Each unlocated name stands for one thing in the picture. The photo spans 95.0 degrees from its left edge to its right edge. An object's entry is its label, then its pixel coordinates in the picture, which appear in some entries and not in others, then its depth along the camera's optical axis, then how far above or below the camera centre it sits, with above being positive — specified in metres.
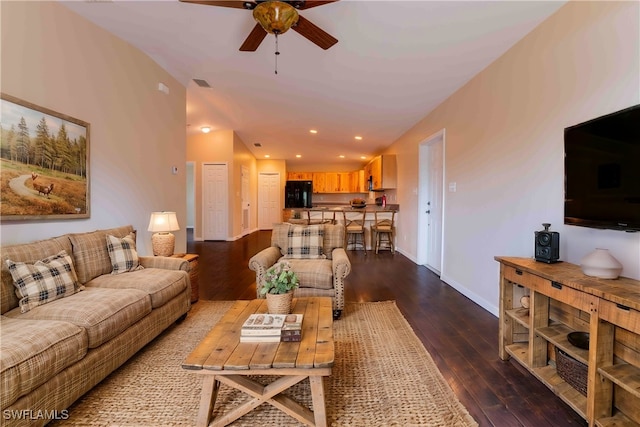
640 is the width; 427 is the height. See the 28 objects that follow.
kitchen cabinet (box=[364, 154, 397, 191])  6.50 +0.78
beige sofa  1.28 -0.67
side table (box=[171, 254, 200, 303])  3.07 -0.73
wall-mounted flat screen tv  1.44 +0.20
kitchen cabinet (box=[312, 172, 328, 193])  10.59 +0.81
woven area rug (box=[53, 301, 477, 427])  1.49 -1.08
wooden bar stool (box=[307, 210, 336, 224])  6.41 -0.26
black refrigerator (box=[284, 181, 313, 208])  10.11 +0.42
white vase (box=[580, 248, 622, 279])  1.50 -0.29
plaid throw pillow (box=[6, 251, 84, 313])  1.73 -0.48
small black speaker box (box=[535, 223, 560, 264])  1.84 -0.24
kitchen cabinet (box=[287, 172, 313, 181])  10.70 +1.07
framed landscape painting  1.99 +0.30
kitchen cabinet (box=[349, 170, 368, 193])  10.33 +0.85
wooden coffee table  1.28 -0.70
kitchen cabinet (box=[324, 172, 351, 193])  10.49 +0.85
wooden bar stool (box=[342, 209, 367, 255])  6.06 -0.46
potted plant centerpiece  1.75 -0.52
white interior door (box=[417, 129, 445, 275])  4.39 +0.06
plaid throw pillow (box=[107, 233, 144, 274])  2.44 -0.44
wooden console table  1.30 -0.70
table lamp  3.07 -0.29
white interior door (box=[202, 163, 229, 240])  7.36 +0.11
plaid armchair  2.68 -0.54
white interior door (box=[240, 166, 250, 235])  8.41 +0.17
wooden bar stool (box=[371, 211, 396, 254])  6.04 -0.43
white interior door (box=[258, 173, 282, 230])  10.25 +0.38
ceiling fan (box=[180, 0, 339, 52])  1.94 +1.32
